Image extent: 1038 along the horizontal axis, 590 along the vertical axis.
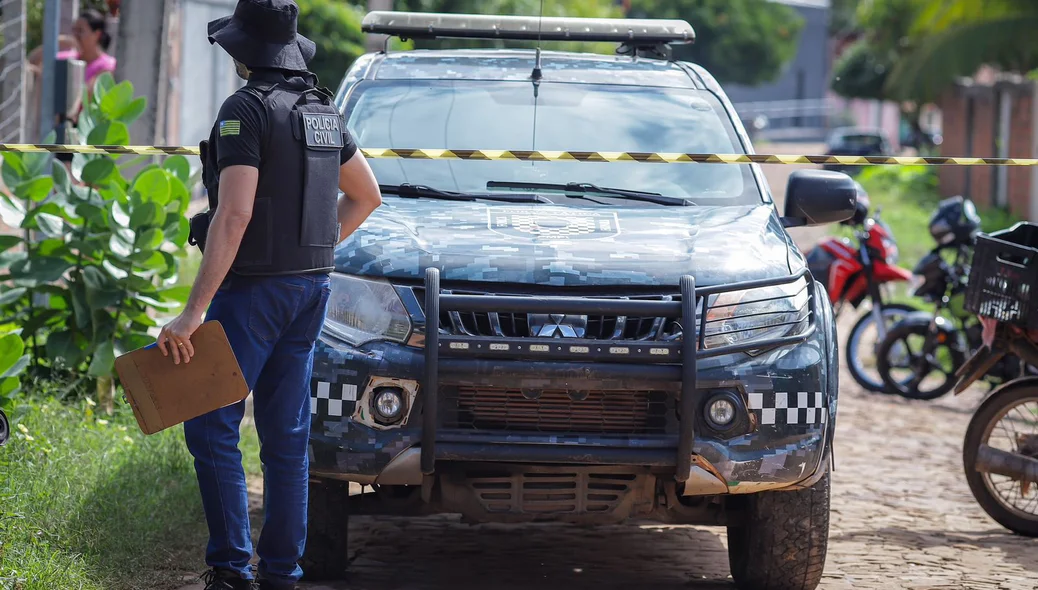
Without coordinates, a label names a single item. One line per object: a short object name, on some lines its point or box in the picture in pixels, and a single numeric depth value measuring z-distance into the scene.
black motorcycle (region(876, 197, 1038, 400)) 19.66
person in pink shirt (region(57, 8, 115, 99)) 18.12
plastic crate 12.23
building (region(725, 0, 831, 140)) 158.59
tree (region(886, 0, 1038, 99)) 50.81
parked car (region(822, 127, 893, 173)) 84.44
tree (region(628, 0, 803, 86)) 136.87
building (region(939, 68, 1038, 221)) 39.53
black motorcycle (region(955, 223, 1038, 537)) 12.26
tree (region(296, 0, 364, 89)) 36.22
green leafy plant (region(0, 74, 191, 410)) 12.81
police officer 7.99
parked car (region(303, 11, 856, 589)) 8.81
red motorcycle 20.87
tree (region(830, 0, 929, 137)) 90.31
